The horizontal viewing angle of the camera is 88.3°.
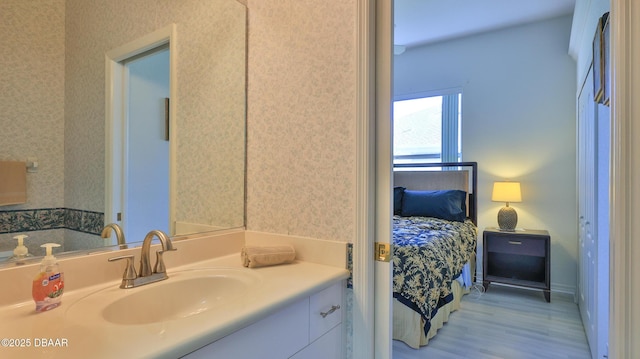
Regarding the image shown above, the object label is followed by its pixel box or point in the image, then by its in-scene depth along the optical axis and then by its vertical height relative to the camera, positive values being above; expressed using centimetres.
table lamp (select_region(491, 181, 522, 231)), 363 -19
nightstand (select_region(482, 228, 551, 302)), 343 -86
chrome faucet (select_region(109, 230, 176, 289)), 111 -31
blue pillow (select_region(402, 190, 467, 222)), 383 -28
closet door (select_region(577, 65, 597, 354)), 219 -20
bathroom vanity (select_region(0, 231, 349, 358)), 73 -36
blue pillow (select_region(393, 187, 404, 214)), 417 -23
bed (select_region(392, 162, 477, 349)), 241 -54
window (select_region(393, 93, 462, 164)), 427 +71
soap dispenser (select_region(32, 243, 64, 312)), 88 -29
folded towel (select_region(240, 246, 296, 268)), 134 -31
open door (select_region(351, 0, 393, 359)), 131 +0
